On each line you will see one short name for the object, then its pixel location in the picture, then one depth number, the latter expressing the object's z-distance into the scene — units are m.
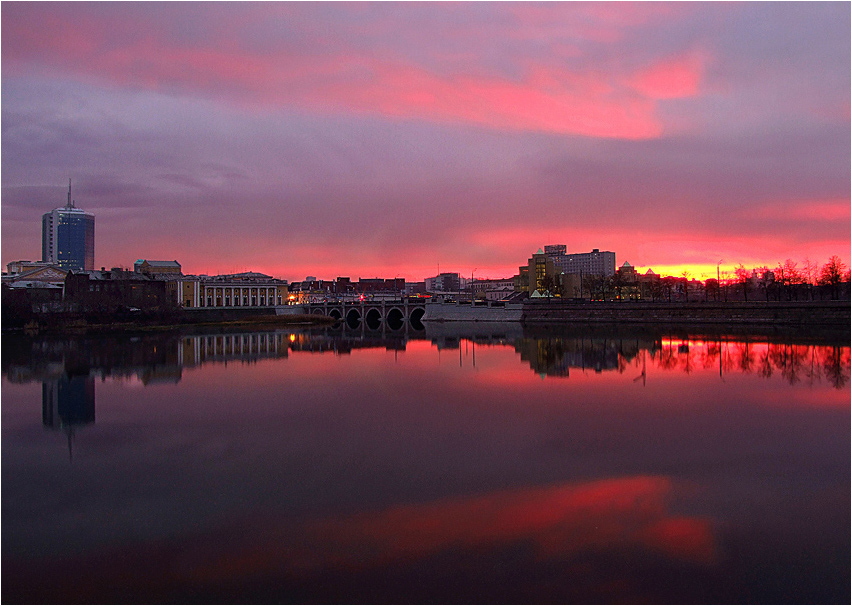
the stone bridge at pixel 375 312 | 86.00
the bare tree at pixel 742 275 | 76.03
